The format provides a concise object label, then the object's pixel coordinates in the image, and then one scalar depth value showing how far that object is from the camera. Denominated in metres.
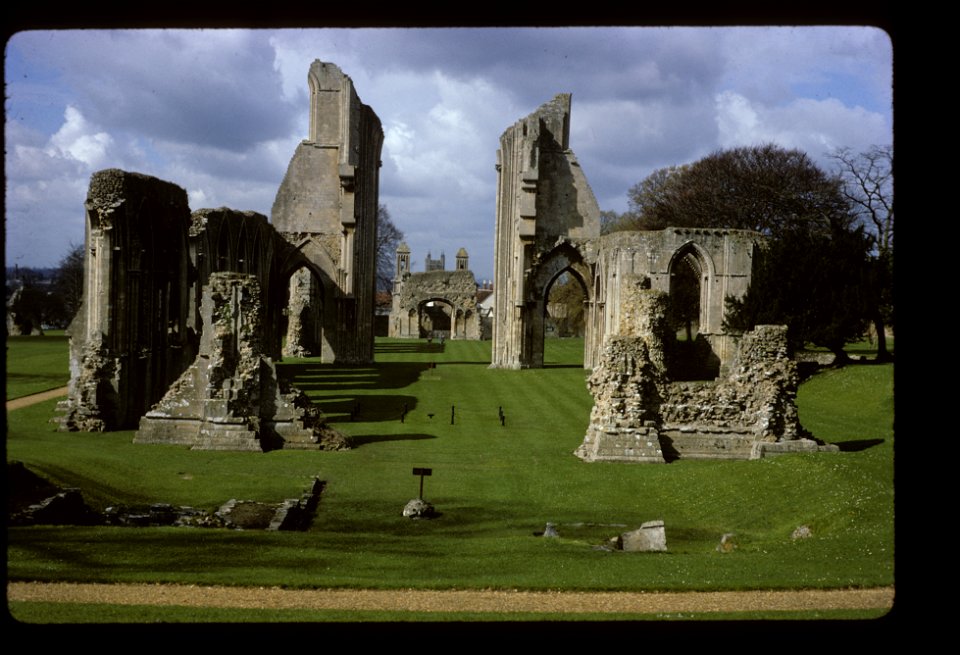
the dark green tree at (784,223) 29.78
